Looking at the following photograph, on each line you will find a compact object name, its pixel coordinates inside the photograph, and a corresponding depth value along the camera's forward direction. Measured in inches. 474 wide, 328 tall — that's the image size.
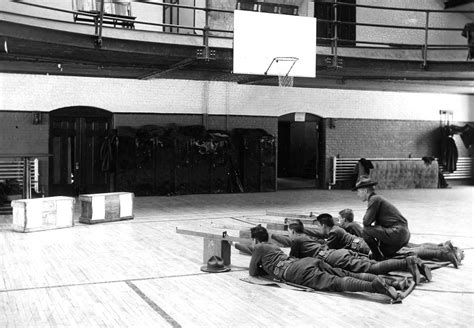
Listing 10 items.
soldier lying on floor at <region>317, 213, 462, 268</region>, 354.6
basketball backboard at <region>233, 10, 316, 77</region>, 539.2
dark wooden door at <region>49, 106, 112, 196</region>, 719.1
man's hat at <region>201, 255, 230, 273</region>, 339.0
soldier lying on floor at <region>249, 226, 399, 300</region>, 278.2
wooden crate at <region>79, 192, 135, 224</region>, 515.5
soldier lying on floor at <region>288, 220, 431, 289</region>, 309.4
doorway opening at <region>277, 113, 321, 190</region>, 1107.9
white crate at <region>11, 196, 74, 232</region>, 469.1
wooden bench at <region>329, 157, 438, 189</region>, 883.4
